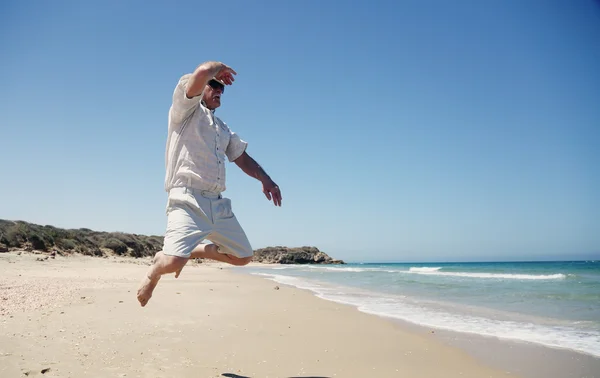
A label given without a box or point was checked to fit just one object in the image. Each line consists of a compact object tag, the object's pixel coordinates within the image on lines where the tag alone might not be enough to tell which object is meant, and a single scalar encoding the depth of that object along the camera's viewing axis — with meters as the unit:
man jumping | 3.21
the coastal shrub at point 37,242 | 19.34
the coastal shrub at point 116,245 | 27.78
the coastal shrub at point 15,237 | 17.89
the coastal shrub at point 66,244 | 21.10
